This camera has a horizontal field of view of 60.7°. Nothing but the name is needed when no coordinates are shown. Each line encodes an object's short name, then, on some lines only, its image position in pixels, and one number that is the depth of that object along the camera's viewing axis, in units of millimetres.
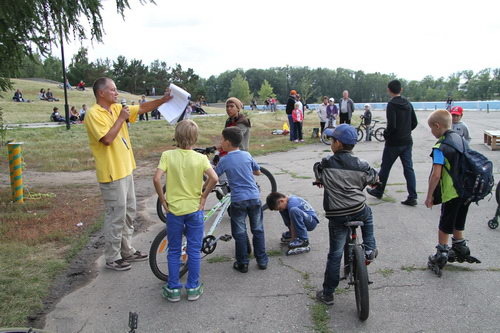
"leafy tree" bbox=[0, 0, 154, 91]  5727
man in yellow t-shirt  4355
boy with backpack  4160
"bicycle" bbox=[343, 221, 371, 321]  3426
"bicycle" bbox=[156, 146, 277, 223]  5466
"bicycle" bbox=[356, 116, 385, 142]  17266
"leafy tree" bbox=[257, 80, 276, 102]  95419
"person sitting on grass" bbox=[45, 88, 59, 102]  45625
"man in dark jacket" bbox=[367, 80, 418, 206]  7012
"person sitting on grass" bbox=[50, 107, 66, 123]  30138
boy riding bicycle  3625
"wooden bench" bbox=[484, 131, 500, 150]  12844
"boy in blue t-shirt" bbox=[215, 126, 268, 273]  4520
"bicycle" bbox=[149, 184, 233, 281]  4328
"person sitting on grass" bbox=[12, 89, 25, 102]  41344
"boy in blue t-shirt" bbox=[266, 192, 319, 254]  5125
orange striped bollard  7605
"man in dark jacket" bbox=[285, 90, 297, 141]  16703
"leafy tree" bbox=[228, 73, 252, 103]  96938
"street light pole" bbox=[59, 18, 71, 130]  22228
